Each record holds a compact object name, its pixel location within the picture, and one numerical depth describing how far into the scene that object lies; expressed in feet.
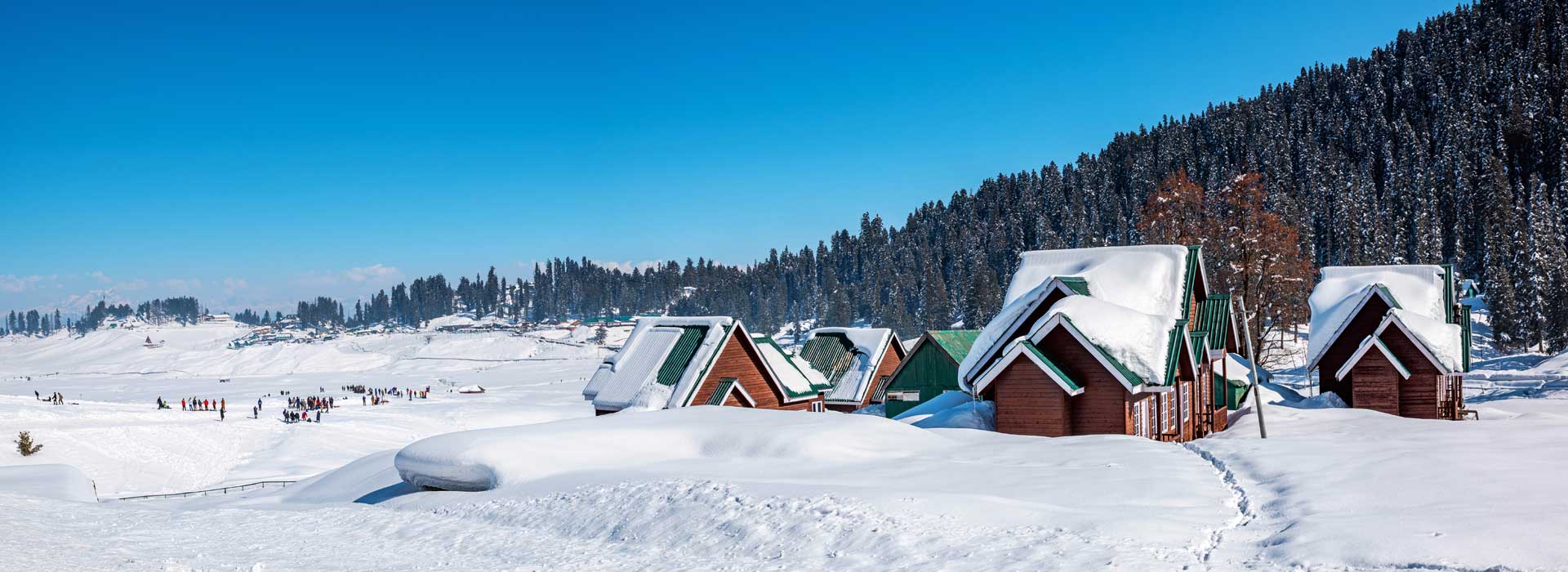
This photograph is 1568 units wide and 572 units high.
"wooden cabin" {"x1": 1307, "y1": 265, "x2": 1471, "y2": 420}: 97.19
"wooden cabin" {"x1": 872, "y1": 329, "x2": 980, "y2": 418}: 123.44
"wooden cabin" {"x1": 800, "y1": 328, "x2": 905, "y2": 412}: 129.08
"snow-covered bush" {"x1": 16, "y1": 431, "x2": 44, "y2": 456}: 123.24
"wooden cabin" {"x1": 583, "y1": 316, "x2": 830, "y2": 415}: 96.37
